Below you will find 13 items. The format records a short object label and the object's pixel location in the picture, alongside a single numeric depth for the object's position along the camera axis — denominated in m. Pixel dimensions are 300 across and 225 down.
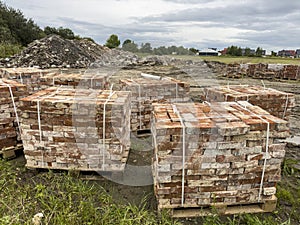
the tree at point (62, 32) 36.56
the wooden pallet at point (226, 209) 2.83
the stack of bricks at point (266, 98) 4.18
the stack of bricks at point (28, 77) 5.82
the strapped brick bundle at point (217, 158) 2.60
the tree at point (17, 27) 26.26
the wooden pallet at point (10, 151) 4.04
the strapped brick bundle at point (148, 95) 5.05
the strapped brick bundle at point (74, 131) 3.26
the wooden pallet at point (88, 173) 3.53
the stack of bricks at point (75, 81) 5.56
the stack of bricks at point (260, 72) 16.19
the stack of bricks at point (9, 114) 3.95
